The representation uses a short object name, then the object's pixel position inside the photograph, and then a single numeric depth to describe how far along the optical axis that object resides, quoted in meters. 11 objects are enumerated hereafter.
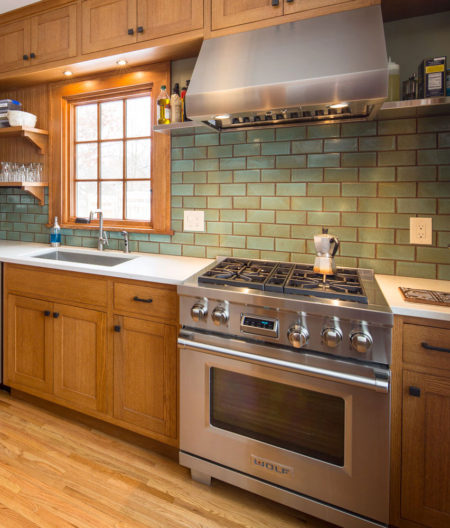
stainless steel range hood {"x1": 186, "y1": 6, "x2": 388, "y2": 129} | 1.31
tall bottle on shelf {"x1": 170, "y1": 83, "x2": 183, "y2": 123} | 1.96
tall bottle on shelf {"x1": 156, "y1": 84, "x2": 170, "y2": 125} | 2.00
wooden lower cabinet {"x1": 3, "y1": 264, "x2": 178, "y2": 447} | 1.70
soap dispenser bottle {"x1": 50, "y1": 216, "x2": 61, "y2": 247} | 2.61
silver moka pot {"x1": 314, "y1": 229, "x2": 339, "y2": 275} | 1.62
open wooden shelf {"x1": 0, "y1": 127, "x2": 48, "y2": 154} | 2.51
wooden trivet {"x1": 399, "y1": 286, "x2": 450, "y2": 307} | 1.29
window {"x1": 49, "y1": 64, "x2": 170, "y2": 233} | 2.28
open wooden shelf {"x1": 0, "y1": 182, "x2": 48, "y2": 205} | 2.54
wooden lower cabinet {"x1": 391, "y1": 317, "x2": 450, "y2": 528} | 1.23
